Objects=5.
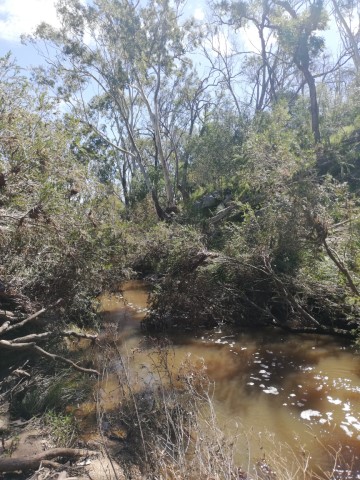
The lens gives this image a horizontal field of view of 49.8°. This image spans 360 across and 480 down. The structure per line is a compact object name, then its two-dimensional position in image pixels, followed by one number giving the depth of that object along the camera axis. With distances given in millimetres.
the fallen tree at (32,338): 5227
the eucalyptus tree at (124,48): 20016
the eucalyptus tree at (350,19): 21094
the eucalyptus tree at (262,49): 22250
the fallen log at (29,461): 3945
